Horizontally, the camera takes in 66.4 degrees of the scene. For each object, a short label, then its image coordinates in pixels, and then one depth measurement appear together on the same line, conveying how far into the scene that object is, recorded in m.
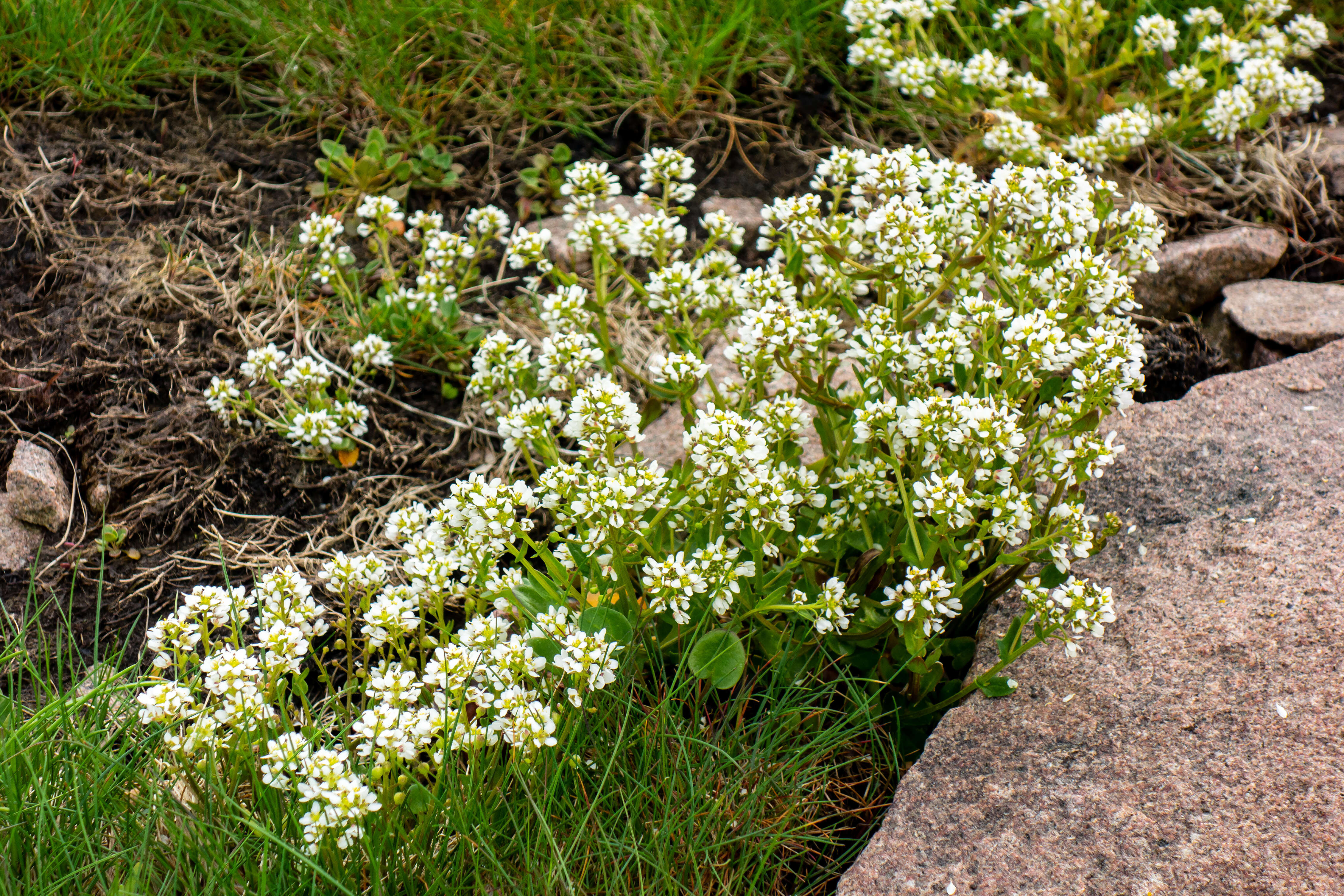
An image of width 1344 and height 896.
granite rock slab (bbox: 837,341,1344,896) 1.94
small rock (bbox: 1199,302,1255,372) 3.35
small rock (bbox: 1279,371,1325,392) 2.81
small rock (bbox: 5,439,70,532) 2.85
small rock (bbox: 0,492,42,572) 2.81
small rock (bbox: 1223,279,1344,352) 3.18
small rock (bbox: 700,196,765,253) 3.76
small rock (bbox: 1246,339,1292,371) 3.23
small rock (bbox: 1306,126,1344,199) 3.77
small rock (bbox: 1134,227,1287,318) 3.47
